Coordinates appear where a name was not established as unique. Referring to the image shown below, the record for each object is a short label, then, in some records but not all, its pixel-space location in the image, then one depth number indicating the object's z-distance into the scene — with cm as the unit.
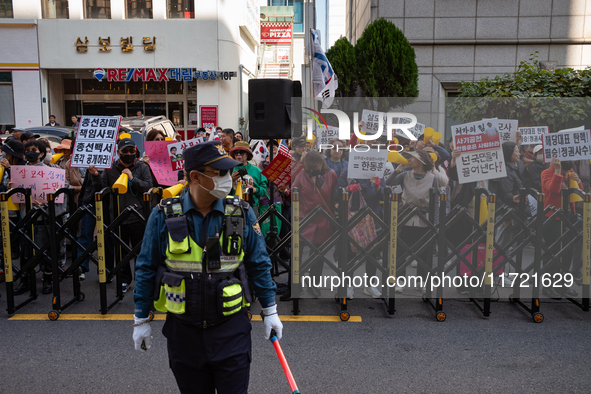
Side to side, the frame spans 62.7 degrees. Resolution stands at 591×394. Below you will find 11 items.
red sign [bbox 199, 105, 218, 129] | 2339
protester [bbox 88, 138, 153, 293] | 641
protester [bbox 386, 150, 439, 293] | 604
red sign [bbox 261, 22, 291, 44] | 3756
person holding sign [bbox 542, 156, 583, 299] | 603
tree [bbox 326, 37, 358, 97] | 1567
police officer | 275
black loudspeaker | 654
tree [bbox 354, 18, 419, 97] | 1463
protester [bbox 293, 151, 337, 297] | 624
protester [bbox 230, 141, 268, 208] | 707
